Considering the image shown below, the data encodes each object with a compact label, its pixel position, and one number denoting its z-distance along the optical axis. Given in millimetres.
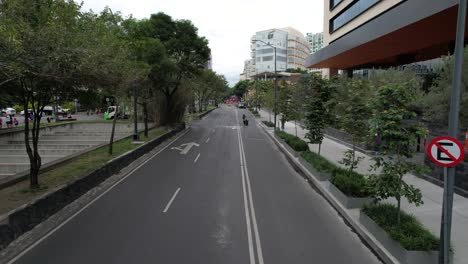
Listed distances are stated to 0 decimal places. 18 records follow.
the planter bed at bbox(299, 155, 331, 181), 14691
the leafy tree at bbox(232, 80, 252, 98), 162912
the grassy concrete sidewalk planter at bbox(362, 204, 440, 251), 7172
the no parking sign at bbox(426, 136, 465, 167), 6457
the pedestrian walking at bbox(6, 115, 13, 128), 35281
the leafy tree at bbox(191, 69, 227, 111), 72556
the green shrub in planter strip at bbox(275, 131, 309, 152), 21094
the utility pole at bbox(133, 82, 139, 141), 24438
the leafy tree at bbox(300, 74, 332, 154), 17359
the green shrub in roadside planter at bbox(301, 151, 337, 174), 15020
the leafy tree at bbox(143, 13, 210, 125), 35219
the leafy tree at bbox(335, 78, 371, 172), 13178
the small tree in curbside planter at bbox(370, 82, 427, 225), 7945
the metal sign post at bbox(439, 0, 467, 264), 6590
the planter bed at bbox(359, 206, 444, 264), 6980
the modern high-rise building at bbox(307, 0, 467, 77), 20516
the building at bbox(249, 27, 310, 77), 155375
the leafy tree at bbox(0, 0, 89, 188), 7910
